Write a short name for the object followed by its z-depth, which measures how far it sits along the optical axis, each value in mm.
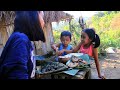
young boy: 1932
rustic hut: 2486
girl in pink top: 1771
